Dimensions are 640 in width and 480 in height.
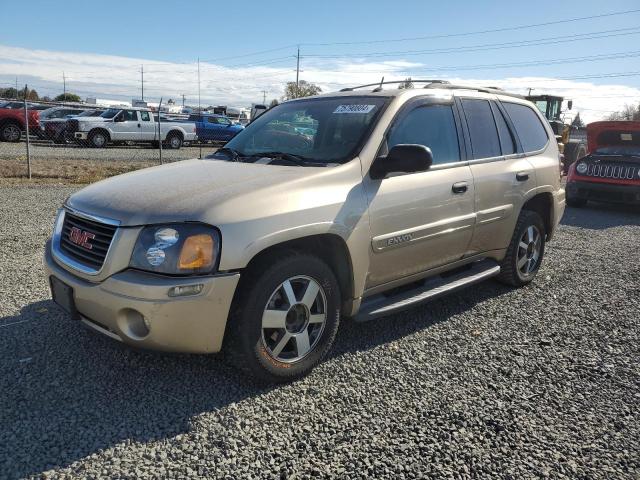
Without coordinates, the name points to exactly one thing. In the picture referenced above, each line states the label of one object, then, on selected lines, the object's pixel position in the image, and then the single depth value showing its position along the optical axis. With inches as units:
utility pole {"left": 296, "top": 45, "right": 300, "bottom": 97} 2138.7
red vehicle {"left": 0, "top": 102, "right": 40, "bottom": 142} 769.1
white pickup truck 809.5
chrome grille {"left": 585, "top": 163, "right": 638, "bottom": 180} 411.8
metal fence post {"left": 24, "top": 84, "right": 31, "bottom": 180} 436.5
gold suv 109.4
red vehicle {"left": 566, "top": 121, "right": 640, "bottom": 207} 413.1
